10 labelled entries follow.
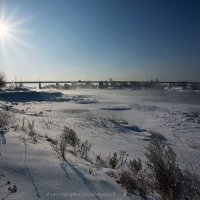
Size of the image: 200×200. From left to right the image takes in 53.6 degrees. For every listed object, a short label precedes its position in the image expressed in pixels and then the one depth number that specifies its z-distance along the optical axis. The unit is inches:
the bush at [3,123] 203.1
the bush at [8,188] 73.8
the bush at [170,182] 96.6
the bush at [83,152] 152.5
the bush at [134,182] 99.6
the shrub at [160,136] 293.6
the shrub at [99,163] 128.2
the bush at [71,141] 167.6
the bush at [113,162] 138.6
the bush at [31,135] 161.4
